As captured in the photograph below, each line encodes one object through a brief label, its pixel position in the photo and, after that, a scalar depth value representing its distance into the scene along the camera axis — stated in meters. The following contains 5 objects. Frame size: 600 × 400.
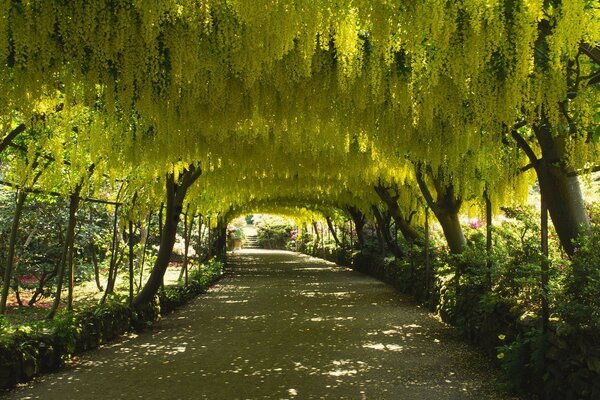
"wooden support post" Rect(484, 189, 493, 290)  6.32
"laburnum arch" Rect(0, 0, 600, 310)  2.95
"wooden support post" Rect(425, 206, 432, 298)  9.84
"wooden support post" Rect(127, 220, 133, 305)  7.67
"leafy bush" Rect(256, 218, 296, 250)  49.44
